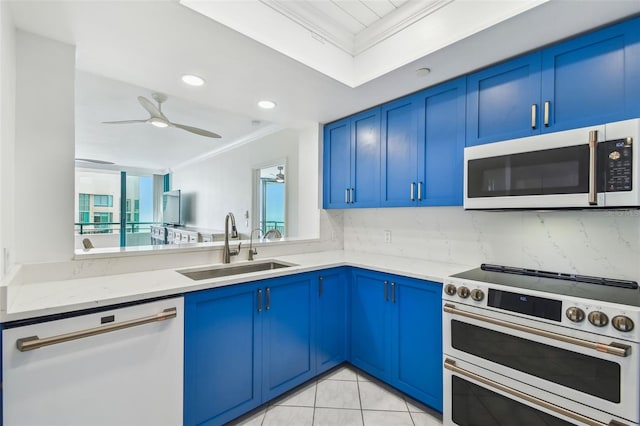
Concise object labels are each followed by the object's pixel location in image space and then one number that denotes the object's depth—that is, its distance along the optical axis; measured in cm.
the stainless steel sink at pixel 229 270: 206
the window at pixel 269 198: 471
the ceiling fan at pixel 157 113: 271
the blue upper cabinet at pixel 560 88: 140
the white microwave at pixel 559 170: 129
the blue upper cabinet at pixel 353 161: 258
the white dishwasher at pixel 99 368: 111
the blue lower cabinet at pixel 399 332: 185
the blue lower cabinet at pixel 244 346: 158
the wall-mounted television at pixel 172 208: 705
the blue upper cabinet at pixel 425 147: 202
